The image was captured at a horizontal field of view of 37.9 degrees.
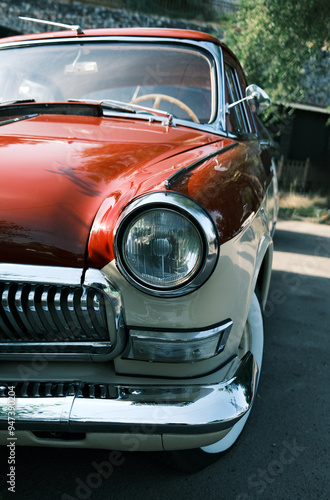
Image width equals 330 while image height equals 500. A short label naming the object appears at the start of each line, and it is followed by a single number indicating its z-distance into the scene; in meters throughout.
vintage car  1.31
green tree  7.91
